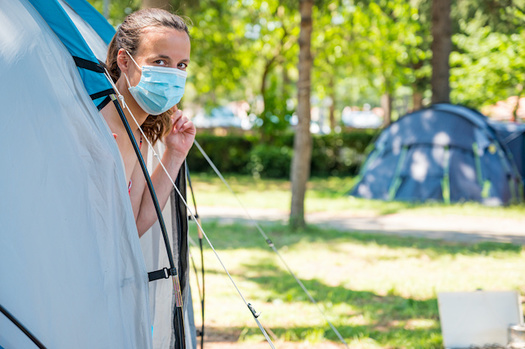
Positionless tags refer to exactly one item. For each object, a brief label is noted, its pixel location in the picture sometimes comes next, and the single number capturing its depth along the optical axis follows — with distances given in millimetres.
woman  2445
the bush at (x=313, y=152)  18828
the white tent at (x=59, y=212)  1982
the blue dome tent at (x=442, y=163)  11562
